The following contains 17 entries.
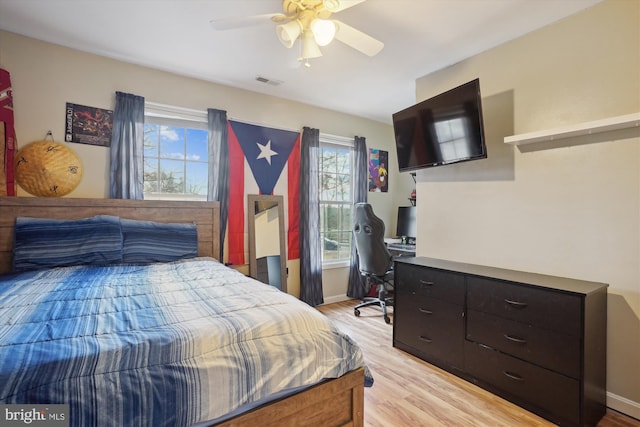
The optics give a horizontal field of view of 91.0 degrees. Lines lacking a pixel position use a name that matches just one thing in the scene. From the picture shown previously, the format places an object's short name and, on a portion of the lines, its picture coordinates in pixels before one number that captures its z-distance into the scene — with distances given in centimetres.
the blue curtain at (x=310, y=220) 375
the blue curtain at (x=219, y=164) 317
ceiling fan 160
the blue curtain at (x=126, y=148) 270
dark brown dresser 173
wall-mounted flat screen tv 233
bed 88
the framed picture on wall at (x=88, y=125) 256
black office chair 343
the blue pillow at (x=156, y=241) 248
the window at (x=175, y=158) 299
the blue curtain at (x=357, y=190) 425
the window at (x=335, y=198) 416
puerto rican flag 332
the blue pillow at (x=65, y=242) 214
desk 381
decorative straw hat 237
